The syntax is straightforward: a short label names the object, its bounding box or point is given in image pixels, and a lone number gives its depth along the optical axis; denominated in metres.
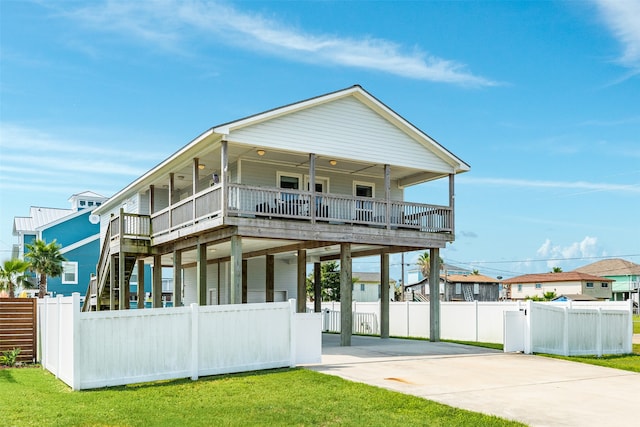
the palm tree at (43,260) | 42.38
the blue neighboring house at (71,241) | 46.00
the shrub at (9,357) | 16.58
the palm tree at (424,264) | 96.06
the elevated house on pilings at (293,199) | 19.83
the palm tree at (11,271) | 38.22
